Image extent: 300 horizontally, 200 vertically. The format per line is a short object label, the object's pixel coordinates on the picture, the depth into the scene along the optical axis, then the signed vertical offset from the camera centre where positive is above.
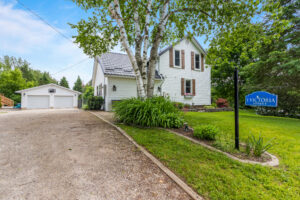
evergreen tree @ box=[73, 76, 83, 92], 35.10 +4.09
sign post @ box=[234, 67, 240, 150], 2.85 -0.12
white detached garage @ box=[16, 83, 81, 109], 15.39 +0.37
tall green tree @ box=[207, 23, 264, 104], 5.46 +2.82
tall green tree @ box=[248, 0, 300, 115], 7.42 +2.06
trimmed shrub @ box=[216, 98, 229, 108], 12.88 -0.24
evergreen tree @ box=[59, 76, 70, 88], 32.88 +4.51
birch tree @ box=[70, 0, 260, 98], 5.35 +3.67
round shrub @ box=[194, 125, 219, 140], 3.41 -0.80
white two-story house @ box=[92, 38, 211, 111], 10.23 +2.08
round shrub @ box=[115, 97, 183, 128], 4.52 -0.43
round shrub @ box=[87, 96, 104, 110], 11.20 -0.20
